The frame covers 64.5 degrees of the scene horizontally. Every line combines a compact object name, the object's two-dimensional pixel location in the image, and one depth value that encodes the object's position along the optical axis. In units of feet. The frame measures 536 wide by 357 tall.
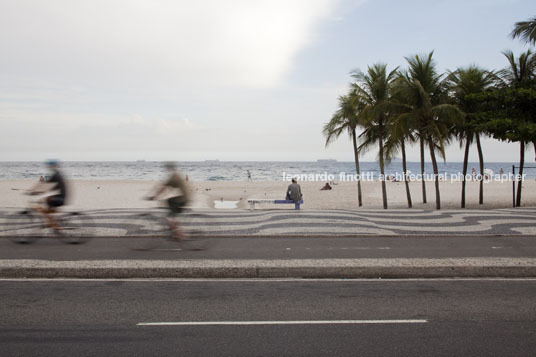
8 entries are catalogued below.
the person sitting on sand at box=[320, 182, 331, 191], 136.37
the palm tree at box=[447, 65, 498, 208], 68.80
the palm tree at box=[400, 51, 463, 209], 67.97
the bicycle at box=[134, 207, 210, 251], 32.07
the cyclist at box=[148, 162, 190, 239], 30.66
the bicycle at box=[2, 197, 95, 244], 32.94
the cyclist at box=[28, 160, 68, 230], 31.17
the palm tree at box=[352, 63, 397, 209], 74.43
